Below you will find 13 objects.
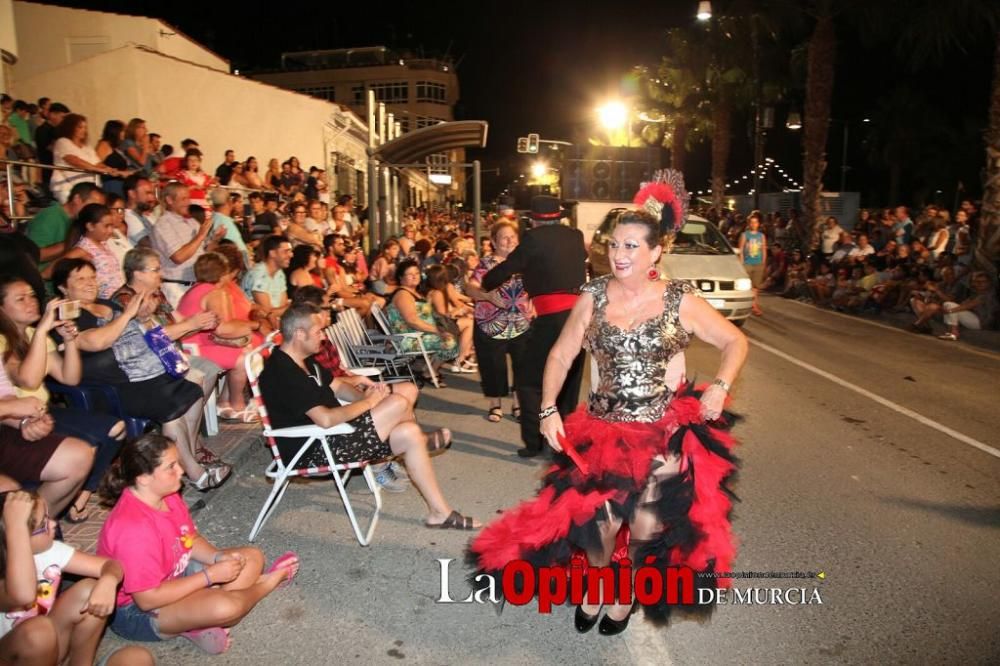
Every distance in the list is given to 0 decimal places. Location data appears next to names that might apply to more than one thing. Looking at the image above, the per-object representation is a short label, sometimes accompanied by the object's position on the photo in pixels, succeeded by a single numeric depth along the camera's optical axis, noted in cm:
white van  1198
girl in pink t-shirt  314
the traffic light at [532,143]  2312
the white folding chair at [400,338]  842
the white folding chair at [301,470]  438
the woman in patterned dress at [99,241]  591
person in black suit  574
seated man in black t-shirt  444
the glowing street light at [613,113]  3325
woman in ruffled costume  336
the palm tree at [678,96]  3055
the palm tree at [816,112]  1925
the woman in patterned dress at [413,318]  873
